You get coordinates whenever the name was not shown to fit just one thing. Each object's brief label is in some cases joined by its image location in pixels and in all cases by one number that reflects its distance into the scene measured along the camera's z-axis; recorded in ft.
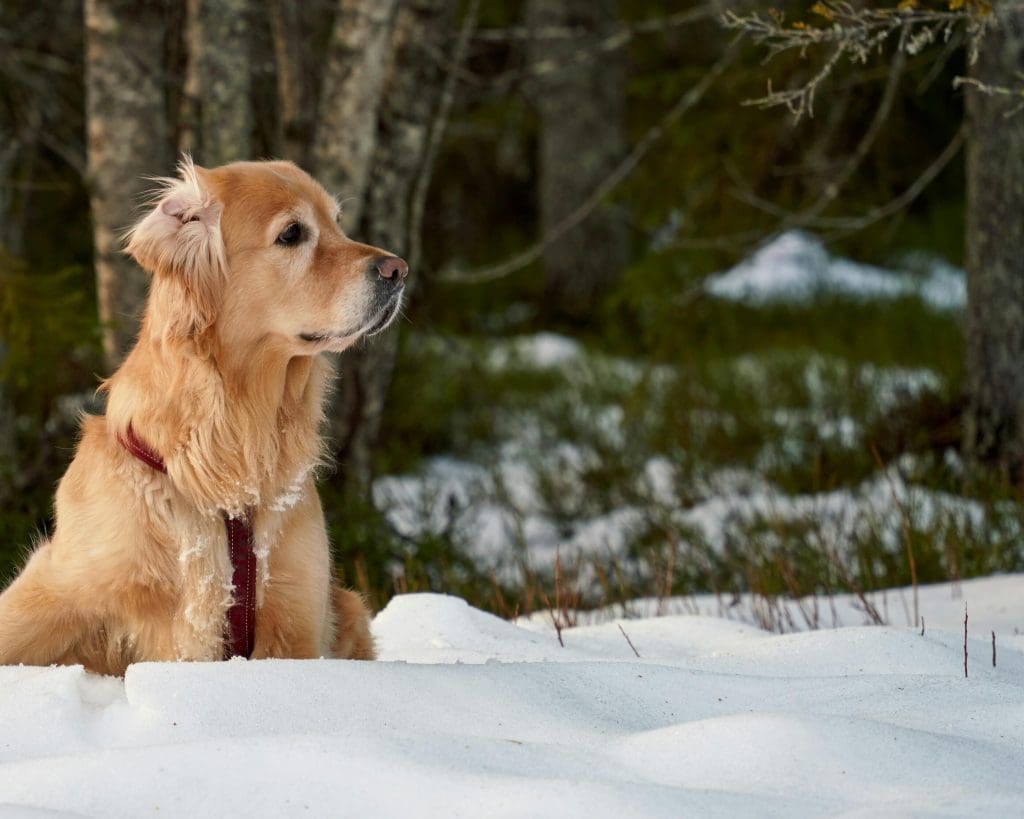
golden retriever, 20.49
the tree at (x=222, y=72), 38.14
